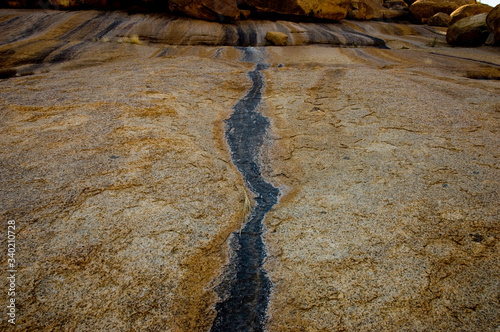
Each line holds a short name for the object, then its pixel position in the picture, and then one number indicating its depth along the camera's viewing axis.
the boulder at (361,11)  11.75
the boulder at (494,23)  7.78
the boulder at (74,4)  8.73
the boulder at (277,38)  8.20
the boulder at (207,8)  8.69
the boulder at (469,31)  8.38
